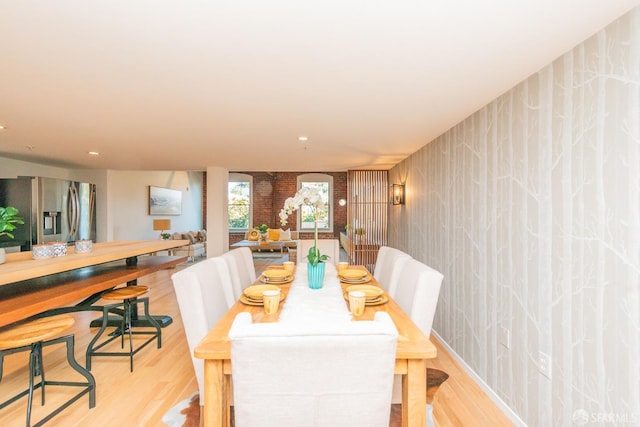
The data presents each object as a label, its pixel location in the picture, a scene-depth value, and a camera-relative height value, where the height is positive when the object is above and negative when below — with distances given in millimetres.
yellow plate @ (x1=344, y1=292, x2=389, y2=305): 1860 -512
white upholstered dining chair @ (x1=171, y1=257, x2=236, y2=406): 1636 -473
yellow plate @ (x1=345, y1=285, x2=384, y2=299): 1925 -490
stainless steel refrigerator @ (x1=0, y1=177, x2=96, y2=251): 4641 +98
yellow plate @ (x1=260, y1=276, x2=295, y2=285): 2404 -509
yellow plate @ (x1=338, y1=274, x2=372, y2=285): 2398 -509
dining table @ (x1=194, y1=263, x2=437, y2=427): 1237 -543
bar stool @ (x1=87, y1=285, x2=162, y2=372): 2652 -919
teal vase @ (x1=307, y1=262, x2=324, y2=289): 2193 -422
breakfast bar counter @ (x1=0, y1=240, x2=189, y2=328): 1823 -514
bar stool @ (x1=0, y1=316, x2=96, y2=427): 1803 -776
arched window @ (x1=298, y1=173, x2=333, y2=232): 11602 +497
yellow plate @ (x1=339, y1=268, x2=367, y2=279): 2523 -485
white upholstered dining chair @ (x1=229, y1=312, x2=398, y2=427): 976 -500
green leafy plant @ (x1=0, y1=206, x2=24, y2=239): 1897 -30
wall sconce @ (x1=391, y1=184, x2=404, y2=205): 5105 +304
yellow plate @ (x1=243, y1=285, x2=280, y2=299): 1934 -485
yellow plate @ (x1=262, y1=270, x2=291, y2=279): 2494 -480
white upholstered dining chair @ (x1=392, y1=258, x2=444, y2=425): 1771 -470
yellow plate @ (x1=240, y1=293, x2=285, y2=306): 1841 -507
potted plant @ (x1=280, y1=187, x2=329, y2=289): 2197 +35
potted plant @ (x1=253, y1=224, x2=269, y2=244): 9359 -594
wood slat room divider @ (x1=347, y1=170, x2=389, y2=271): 6456 -8
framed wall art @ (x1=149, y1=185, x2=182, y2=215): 8664 +353
